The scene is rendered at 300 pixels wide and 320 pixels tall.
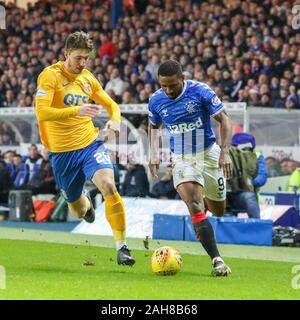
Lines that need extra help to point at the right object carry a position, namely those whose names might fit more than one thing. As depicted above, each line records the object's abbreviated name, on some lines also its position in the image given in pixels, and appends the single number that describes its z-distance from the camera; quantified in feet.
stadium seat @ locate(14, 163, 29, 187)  79.51
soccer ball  34.37
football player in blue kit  34.58
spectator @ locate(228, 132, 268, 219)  56.24
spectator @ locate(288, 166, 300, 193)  60.39
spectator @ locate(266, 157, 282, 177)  63.57
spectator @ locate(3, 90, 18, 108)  92.58
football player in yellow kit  36.58
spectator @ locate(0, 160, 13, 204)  79.15
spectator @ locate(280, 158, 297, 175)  62.03
